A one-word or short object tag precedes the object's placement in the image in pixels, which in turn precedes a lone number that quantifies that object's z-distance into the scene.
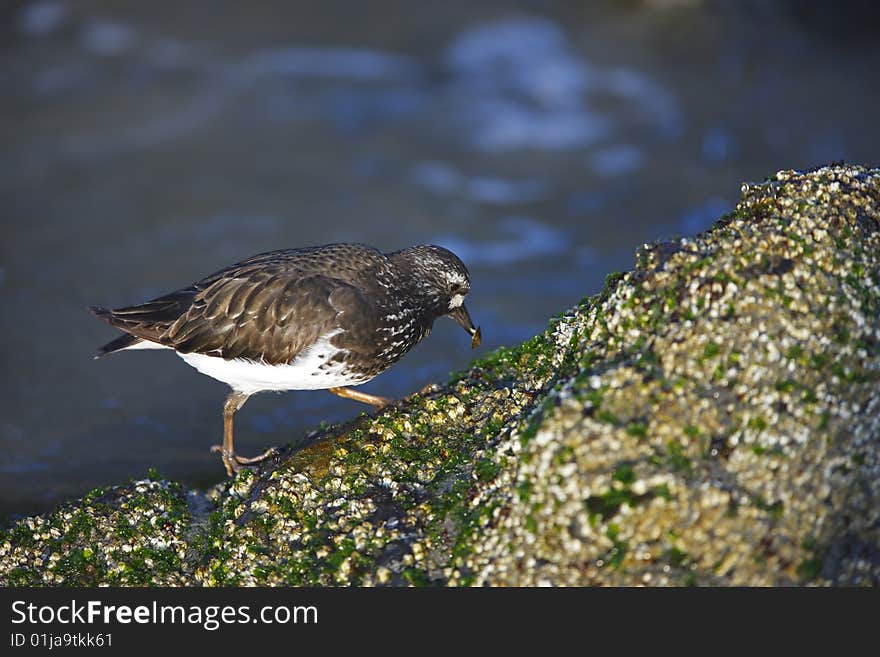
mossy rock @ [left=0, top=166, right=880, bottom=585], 8.60
